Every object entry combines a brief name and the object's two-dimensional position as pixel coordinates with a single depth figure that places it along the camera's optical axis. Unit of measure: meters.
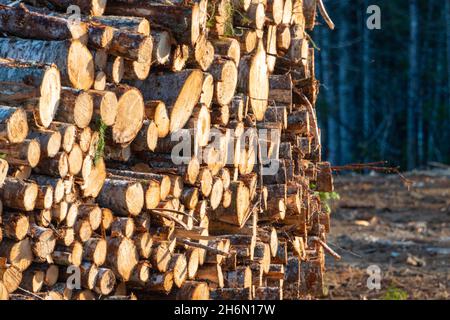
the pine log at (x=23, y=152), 8.09
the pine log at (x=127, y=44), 9.16
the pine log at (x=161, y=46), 9.73
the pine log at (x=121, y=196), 9.31
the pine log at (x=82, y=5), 9.53
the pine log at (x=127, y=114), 9.21
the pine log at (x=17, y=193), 8.14
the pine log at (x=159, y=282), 9.92
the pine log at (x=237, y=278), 11.45
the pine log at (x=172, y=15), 9.83
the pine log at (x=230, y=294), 11.09
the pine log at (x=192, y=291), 10.24
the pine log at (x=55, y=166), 8.45
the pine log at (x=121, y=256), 9.26
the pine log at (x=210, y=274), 11.07
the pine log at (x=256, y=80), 12.06
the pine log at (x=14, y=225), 8.16
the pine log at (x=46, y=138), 8.27
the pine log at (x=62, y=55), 8.59
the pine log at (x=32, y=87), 8.16
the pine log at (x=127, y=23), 9.39
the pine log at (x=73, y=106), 8.58
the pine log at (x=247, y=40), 12.12
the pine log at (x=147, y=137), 9.73
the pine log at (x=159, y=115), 9.79
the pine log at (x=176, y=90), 10.14
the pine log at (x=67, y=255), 8.74
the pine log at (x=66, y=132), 8.48
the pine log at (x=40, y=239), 8.40
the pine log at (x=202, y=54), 10.38
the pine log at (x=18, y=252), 8.22
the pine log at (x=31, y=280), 8.53
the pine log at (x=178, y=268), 10.12
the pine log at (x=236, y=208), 11.39
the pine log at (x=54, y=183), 8.46
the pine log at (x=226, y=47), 11.30
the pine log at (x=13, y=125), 7.82
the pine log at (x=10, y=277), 8.11
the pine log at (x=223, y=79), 10.98
